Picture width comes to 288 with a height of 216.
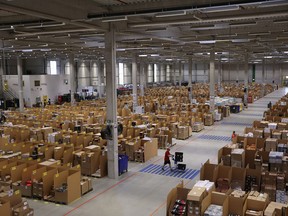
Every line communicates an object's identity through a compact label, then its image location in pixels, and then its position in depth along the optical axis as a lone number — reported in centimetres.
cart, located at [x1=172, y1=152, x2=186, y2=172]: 1315
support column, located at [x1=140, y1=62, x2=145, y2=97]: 3606
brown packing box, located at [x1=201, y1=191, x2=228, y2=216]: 759
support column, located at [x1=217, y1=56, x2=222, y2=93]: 4706
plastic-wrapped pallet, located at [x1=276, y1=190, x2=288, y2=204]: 980
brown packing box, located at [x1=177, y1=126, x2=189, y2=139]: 1908
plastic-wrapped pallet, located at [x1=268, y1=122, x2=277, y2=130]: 1666
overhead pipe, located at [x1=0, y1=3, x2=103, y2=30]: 759
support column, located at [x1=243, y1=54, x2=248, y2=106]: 3391
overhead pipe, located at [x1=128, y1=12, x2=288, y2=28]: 933
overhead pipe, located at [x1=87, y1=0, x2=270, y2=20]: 728
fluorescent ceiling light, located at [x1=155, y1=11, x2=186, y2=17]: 799
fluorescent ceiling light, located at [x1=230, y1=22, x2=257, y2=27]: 1197
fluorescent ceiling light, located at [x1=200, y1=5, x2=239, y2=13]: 732
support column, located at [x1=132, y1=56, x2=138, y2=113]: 2815
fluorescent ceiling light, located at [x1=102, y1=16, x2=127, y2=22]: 889
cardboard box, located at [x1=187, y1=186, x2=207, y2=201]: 742
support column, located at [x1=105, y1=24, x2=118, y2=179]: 1198
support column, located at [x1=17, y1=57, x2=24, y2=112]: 2901
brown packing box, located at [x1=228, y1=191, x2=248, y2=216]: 770
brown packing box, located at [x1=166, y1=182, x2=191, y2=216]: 814
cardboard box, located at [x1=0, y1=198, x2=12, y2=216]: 788
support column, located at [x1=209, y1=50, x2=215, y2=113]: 2502
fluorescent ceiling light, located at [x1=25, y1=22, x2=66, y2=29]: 1085
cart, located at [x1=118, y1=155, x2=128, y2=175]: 1261
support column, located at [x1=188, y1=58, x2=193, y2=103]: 3311
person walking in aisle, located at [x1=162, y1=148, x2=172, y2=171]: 1305
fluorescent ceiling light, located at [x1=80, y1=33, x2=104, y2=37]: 1587
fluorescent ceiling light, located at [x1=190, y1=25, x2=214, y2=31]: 1285
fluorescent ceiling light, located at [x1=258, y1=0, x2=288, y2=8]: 675
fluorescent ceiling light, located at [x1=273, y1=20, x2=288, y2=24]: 1174
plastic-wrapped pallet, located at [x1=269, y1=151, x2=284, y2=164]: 1101
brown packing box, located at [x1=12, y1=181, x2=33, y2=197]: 1043
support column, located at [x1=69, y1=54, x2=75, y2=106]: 2994
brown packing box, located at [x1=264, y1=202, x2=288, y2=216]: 737
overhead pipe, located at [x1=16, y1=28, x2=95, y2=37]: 1238
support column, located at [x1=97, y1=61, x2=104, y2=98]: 4308
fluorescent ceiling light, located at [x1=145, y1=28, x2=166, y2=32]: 1391
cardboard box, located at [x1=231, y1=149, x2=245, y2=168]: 1161
